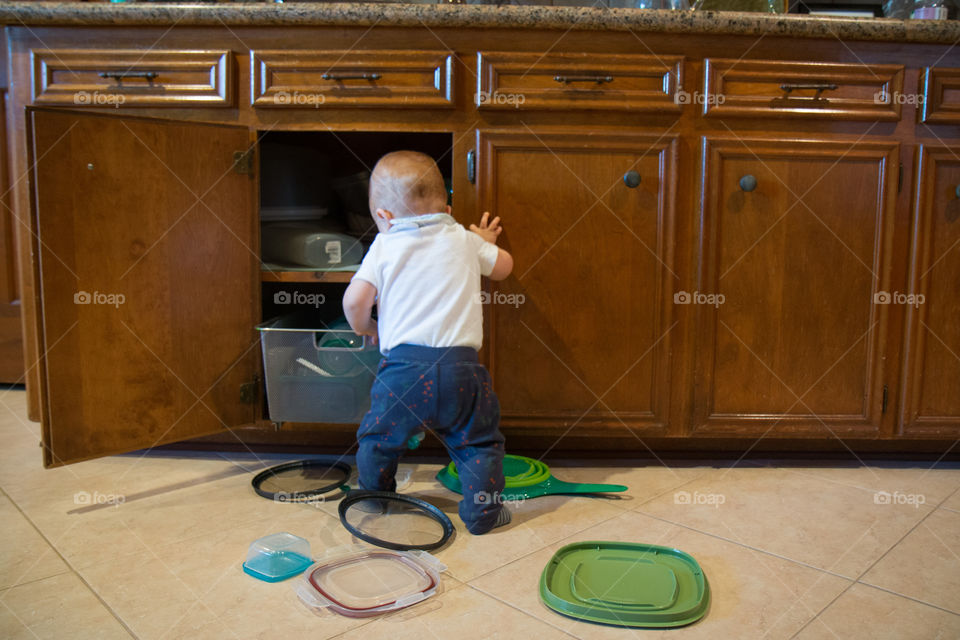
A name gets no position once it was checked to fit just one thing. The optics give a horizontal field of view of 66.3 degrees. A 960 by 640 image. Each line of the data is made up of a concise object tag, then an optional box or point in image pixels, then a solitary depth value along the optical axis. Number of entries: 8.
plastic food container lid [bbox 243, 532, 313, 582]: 1.21
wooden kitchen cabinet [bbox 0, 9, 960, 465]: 1.68
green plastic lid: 1.08
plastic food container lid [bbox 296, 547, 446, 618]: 1.11
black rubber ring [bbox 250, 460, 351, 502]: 1.57
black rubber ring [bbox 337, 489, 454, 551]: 1.30
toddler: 1.44
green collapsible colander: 1.58
